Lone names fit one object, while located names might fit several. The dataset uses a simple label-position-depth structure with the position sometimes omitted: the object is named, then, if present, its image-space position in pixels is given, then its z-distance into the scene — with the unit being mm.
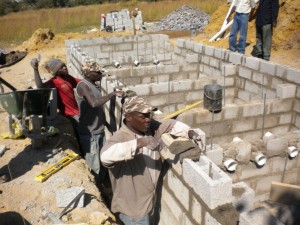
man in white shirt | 8688
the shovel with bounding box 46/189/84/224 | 3748
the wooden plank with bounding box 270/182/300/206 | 3943
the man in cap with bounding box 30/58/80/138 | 5309
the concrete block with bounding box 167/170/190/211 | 3302
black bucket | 5230
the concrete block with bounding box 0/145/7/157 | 5551
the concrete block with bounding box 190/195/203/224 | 3070
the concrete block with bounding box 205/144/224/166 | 3813
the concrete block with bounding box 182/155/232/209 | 2781
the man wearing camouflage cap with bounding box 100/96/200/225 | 2908
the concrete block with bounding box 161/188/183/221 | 3541
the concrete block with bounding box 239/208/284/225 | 2449
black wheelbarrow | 4668
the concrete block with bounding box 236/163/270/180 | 4242
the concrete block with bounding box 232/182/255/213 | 3152
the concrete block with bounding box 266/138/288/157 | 4246
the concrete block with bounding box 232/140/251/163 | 4059
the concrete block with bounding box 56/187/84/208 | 4043
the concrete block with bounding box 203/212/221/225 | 2805
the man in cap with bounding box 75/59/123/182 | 4625
